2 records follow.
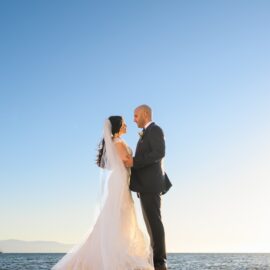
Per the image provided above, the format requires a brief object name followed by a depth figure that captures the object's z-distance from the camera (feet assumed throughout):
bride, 24.45
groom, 25.66
